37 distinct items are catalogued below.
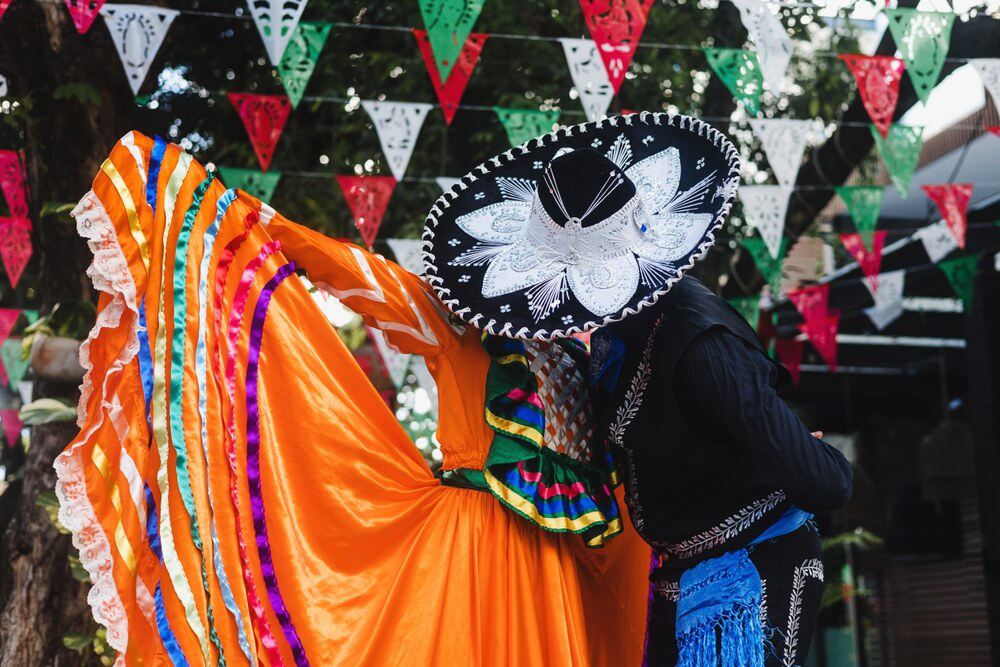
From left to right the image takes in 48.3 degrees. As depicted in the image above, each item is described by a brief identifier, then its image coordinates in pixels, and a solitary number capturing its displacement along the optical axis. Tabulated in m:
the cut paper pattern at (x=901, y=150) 4.66
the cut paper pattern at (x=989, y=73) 4.33
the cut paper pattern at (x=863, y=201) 5.25
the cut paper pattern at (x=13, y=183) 4.26
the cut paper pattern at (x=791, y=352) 7.32
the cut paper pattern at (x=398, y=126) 4.45
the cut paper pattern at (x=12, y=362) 6.22
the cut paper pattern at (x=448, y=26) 3.94
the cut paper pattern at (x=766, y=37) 4.05
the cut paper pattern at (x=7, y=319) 5.54
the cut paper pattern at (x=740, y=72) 4.29
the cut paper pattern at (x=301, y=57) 4.16
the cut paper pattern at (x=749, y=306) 6.00
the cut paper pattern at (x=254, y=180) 4.80
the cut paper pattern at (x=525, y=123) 4.54
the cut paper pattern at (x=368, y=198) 4.82
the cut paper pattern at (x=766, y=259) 5.57
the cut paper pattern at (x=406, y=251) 5.03
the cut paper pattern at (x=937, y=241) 5.88
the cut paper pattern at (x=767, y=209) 4.81
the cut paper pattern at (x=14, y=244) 4.76
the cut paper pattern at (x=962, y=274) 6.31
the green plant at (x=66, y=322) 3.65
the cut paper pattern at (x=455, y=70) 4.22
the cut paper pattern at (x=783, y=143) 4.46
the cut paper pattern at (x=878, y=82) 4.39
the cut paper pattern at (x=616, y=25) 4.03
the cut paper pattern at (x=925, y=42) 4.11
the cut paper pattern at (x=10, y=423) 6.08
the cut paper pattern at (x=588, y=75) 4.22
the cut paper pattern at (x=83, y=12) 3.45
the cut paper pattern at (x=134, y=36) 3.65
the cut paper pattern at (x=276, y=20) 3.72
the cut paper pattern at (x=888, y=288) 6.14
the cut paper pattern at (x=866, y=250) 5.62
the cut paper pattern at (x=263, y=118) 4.57
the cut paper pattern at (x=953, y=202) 5.18
